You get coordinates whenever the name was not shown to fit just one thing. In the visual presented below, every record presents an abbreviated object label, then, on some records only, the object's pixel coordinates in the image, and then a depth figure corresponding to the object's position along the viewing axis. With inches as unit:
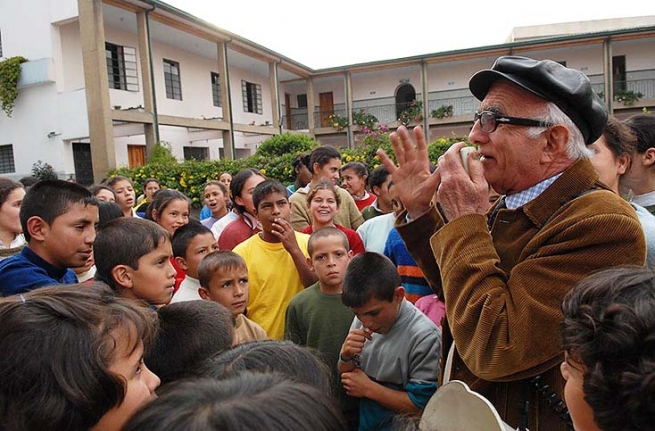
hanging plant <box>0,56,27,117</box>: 546.3
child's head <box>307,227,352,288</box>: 117.3
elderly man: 50.1
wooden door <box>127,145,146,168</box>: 626.5
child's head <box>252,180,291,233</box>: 137.7
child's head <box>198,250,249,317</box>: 110.6
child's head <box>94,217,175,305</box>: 93.4
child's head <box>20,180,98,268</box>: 95.1
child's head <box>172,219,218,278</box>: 126.3
